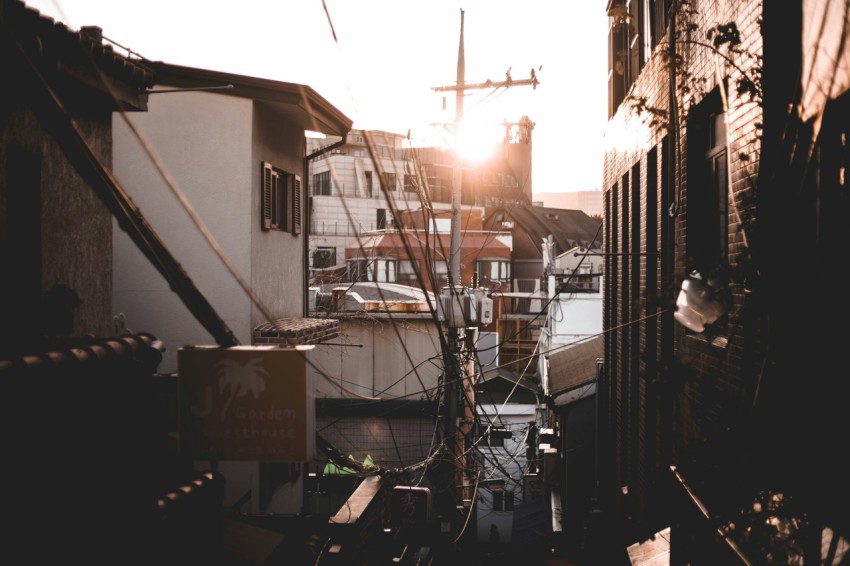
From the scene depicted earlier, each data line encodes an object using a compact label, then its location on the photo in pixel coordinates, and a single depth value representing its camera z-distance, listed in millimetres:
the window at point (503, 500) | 25823
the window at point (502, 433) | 18047
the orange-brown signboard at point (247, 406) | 8172
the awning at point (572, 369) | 23188
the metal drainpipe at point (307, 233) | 19198
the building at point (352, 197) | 55562
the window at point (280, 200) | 16127
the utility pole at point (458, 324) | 14906
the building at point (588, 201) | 165675
